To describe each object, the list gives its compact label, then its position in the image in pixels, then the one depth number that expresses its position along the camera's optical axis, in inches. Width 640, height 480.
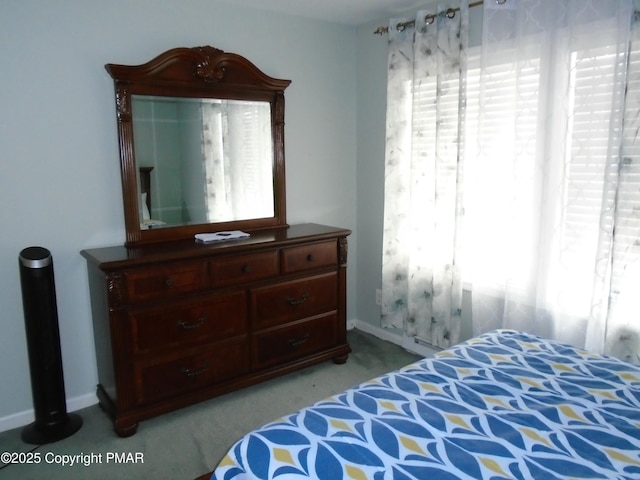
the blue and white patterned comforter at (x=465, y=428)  48.4
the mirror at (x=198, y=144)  106.5
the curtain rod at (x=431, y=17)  108.8
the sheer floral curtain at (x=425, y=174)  116.6
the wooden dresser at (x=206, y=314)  94.8
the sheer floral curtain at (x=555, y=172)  87.7
